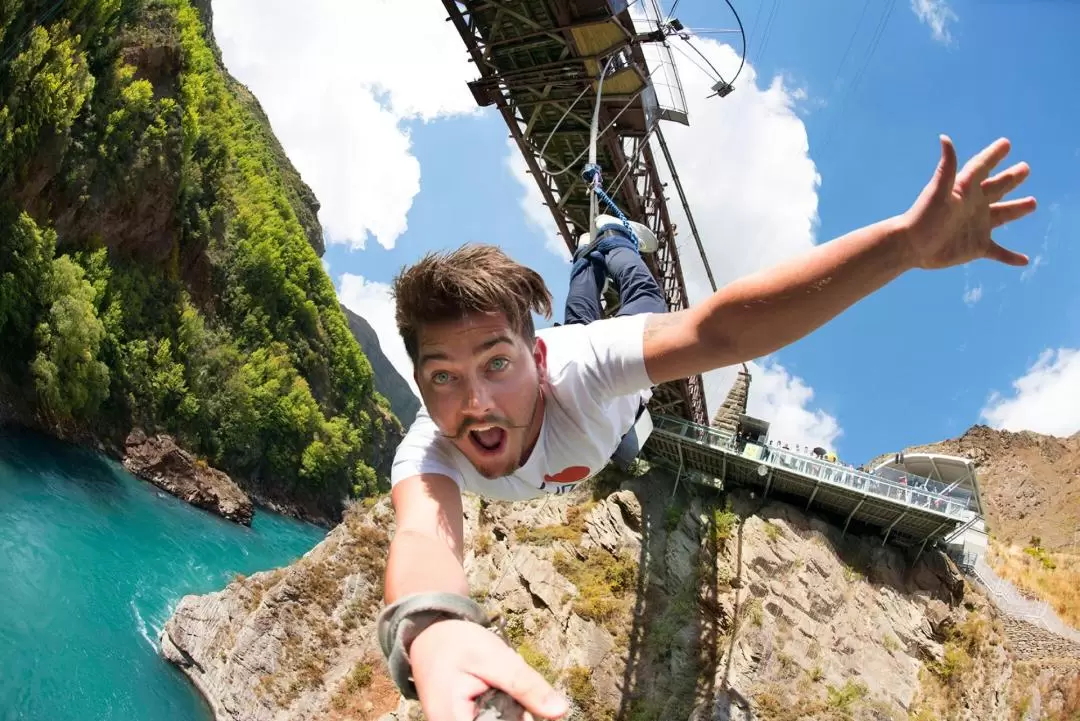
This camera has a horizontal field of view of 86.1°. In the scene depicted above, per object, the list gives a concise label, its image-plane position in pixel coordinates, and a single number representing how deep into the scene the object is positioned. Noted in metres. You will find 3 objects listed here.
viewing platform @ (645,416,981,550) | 11.82
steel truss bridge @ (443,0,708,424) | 7.32
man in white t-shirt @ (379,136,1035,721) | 1.27
